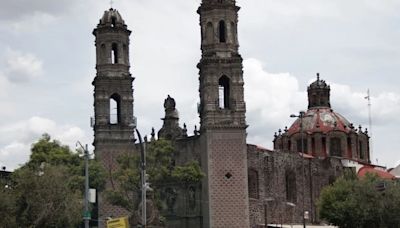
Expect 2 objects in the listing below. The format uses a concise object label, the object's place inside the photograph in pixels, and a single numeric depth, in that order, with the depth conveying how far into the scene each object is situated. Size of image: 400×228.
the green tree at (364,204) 67.94
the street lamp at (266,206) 76.41
